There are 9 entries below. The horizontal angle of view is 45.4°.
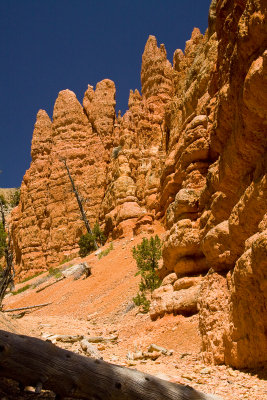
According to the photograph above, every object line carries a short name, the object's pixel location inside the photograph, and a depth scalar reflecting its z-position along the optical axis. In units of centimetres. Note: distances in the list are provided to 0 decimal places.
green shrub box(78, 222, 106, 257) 2667
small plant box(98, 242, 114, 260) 2108
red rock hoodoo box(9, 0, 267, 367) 429
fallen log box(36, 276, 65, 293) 2049
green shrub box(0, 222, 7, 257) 1821
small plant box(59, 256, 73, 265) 3098
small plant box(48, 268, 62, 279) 2436
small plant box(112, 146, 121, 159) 3456
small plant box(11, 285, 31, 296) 2333
